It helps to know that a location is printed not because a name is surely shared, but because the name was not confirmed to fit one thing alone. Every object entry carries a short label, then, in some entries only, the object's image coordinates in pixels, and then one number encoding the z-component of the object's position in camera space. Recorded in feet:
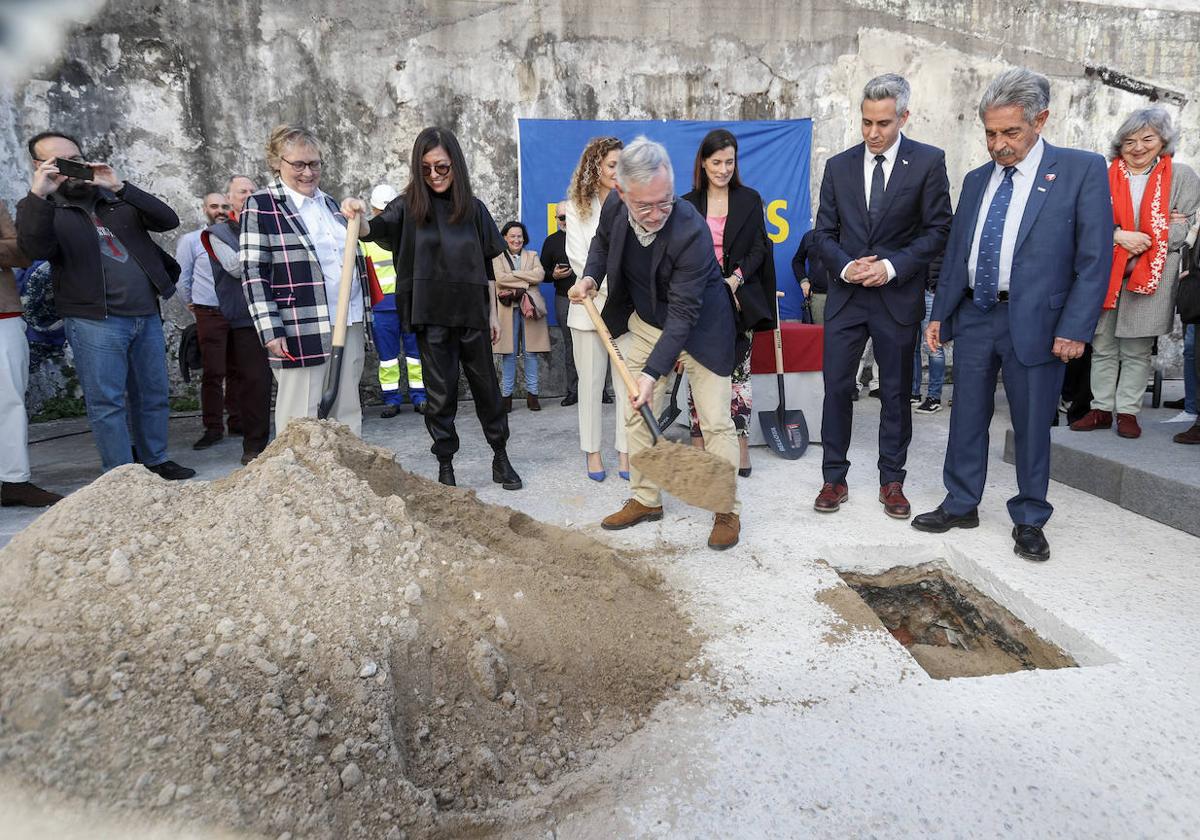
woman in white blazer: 12.72
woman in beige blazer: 19.65
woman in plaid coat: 10.75
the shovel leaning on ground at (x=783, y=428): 15.02
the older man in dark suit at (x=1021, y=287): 9.28
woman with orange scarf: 13.62
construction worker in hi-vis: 19.53
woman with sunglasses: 11.81
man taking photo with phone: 11.64
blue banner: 21.30
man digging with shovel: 9.55
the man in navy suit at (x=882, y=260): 10.75
